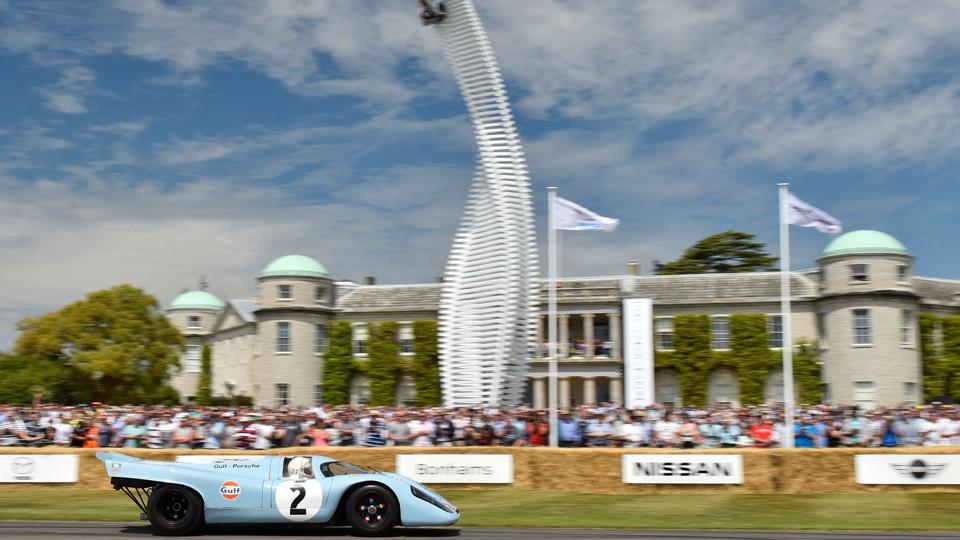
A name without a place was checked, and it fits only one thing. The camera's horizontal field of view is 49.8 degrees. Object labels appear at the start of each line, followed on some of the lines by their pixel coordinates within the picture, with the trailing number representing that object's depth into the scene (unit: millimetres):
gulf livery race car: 14977
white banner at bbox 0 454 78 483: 23656
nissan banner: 22047
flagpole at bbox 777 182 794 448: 25870
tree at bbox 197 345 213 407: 74188
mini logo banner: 21359
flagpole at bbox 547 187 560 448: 27486
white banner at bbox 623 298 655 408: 59625
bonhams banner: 22906
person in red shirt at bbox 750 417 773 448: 25078
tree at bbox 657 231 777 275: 91188
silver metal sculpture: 40844
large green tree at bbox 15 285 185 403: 61094
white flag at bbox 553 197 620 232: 28438
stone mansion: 56438
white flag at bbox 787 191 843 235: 27094
